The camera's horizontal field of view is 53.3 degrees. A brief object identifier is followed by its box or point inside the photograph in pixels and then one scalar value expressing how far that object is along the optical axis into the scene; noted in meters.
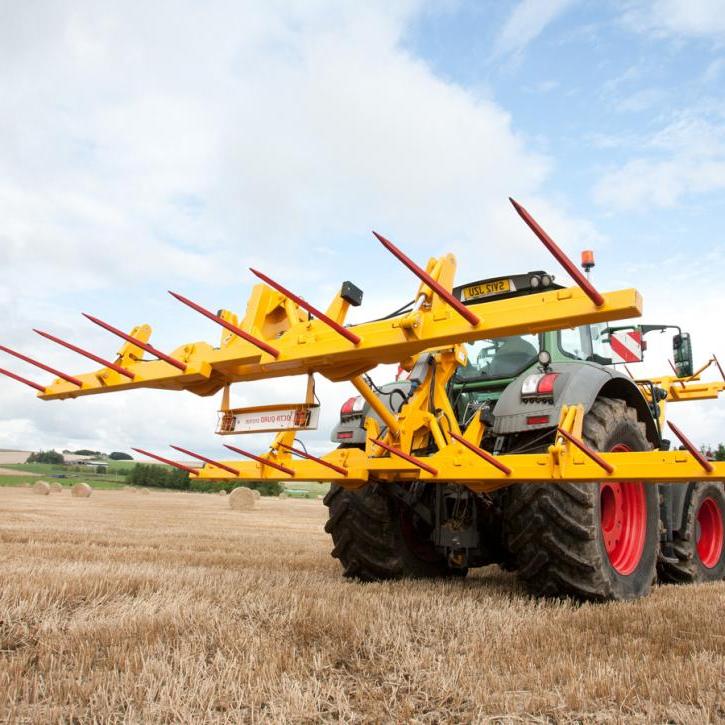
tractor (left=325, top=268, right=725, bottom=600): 4.24
